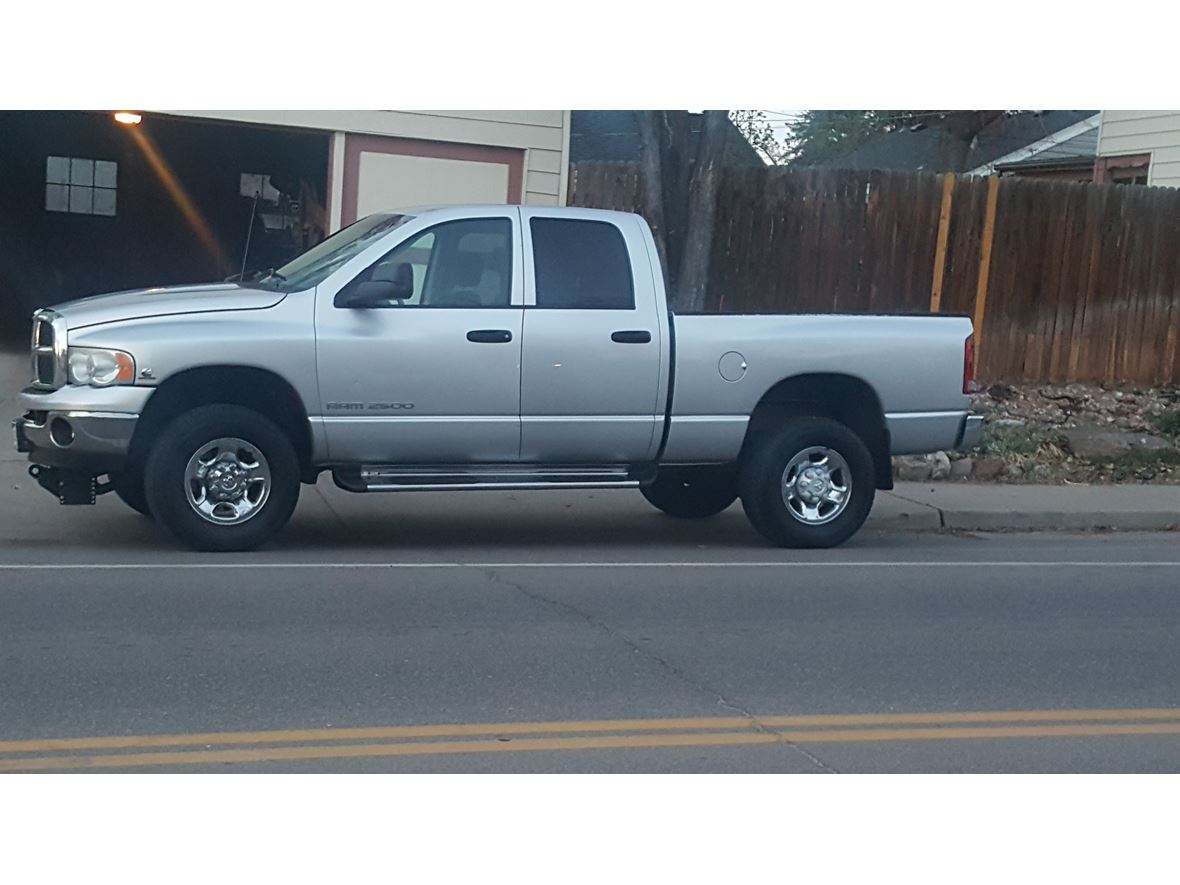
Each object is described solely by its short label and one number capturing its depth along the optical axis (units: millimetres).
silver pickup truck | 8859
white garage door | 15250
